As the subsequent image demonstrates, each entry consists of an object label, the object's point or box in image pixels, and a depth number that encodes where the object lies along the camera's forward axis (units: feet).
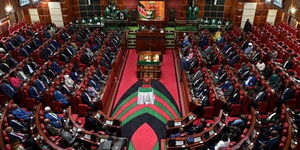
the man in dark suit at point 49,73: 29.91
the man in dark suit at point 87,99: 25.17
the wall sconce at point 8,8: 45.81
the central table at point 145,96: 28.32
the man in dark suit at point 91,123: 22.21
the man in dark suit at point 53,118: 22.12
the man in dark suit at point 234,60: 33.81
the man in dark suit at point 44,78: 28.37
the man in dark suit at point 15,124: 21.06
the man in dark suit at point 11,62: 32.27
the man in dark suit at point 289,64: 31.30
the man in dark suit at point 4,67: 30.73
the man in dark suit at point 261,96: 25.12
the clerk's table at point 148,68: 33.76
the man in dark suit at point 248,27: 46.91
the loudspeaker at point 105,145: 17.82
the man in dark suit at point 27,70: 30.63
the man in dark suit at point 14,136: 19.58
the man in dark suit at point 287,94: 24.99
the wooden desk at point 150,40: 42.16
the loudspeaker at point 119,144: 18.38
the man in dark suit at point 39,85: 26.94
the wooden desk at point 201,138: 20.02
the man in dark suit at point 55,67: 31.47
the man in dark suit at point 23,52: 35.37
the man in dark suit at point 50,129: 20.77
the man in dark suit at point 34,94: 25.94
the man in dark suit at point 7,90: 25.77
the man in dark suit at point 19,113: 22.48
